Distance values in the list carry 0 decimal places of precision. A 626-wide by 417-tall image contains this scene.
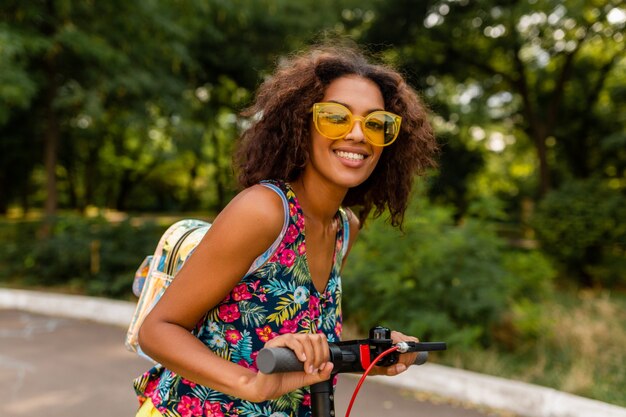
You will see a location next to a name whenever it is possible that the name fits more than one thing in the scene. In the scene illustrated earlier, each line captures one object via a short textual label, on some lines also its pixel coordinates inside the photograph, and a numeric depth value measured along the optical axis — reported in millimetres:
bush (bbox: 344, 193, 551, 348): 5539
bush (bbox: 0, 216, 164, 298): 9406
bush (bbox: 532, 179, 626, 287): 10594
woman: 1288
